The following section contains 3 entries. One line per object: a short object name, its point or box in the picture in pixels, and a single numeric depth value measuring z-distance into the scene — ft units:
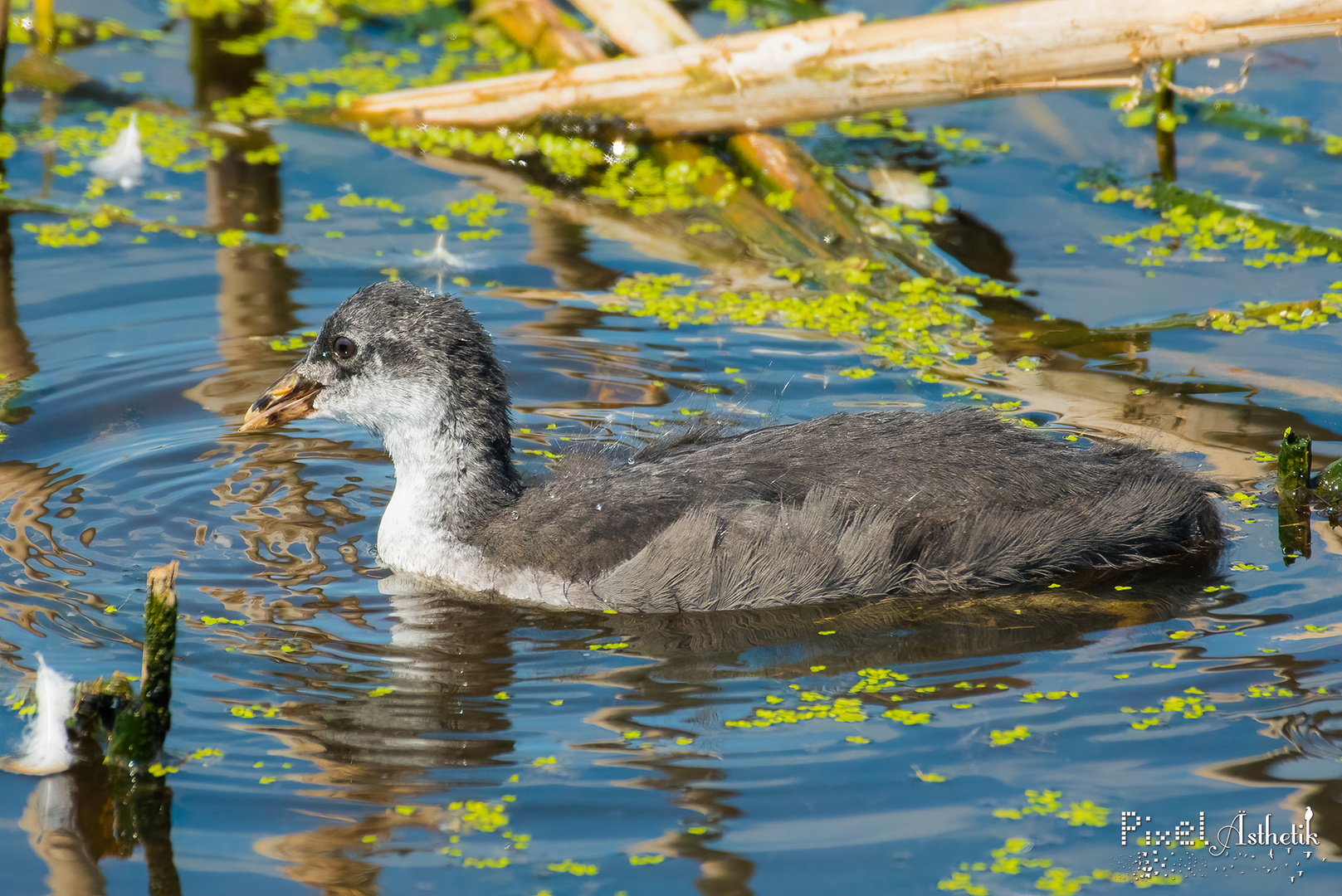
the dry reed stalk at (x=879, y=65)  43.57
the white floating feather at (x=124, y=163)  58.80
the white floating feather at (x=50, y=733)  28.40
